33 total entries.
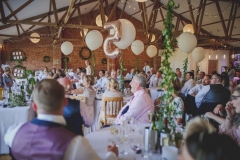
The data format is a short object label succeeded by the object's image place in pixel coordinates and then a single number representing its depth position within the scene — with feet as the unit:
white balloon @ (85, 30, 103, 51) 19.86
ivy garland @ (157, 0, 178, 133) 6.01
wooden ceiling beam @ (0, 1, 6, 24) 22.09
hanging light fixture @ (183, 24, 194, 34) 25.03
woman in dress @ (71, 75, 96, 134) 14.88
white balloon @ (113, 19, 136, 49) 17.16
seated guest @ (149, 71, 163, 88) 26.73
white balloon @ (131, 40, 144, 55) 25.17
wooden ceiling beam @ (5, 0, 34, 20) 24.20
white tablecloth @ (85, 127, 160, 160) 5.64
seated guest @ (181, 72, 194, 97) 22.38
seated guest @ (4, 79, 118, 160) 4.07
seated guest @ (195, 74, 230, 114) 13.33
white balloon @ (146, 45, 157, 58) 29.76
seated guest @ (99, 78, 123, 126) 13.16
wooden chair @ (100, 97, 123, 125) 13.11
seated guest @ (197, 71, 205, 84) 24.54
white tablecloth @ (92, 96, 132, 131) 15.78
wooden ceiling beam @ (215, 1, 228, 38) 28.14
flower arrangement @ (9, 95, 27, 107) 12.27
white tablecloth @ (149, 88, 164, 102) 22.05
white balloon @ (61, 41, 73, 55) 29.48
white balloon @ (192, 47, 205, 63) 23.75
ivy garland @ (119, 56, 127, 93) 19.01
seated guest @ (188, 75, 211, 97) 18.67
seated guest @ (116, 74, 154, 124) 9.92
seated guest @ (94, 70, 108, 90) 24.08
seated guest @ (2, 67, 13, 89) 22.86
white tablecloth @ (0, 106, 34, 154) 11.79
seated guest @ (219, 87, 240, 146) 6.97
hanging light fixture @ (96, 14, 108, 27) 27.25
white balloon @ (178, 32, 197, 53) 18.75
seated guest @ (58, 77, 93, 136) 7.86
